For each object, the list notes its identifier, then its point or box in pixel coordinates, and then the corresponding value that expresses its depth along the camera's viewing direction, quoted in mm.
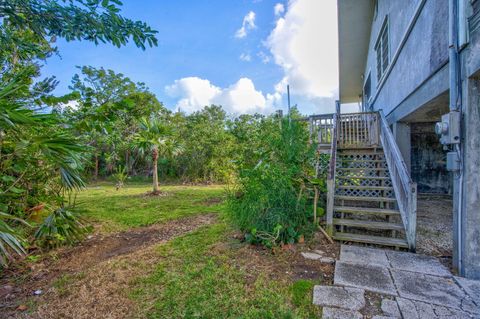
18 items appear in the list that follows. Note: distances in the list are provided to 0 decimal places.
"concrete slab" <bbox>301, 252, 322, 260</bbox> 3042
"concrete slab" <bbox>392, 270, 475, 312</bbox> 2074
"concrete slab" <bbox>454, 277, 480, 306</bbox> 2139
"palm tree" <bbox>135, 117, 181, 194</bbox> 8439
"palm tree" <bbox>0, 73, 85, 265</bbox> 1979
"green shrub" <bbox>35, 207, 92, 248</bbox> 3463
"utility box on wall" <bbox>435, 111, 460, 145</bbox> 2473
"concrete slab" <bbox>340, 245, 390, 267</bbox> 2887
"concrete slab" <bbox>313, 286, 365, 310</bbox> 2078
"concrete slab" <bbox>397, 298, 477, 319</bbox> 1893
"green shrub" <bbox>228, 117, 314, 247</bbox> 3373
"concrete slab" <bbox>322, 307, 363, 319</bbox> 1907
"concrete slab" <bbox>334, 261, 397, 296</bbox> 2330
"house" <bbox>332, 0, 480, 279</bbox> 2408
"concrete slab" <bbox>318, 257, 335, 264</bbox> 2926
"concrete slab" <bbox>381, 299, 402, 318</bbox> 1938
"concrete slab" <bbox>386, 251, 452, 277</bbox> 2627
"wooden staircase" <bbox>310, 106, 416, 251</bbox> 3367
